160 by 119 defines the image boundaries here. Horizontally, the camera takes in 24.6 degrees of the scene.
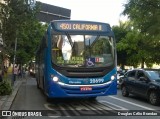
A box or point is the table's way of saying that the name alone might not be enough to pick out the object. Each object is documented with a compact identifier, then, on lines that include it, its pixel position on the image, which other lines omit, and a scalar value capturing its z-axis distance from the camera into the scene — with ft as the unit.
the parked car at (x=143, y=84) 49.75
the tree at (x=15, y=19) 57.52
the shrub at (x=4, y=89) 58.13
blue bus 44.01
